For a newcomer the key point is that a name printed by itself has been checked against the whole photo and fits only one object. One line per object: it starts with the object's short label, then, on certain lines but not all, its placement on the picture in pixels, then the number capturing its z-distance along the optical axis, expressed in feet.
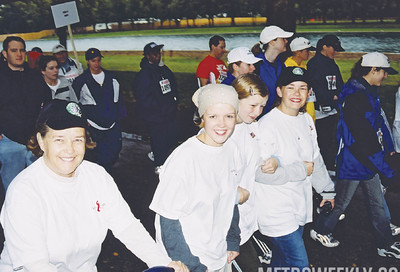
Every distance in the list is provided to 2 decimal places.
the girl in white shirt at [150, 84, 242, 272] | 8.11
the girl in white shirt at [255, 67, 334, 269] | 10.93
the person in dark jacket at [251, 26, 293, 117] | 18.97
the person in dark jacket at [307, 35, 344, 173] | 22.13
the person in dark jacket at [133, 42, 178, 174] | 22.58
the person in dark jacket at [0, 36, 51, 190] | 17.07
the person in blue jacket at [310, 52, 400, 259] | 13.99
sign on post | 31.30
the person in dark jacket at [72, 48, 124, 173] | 21.07
